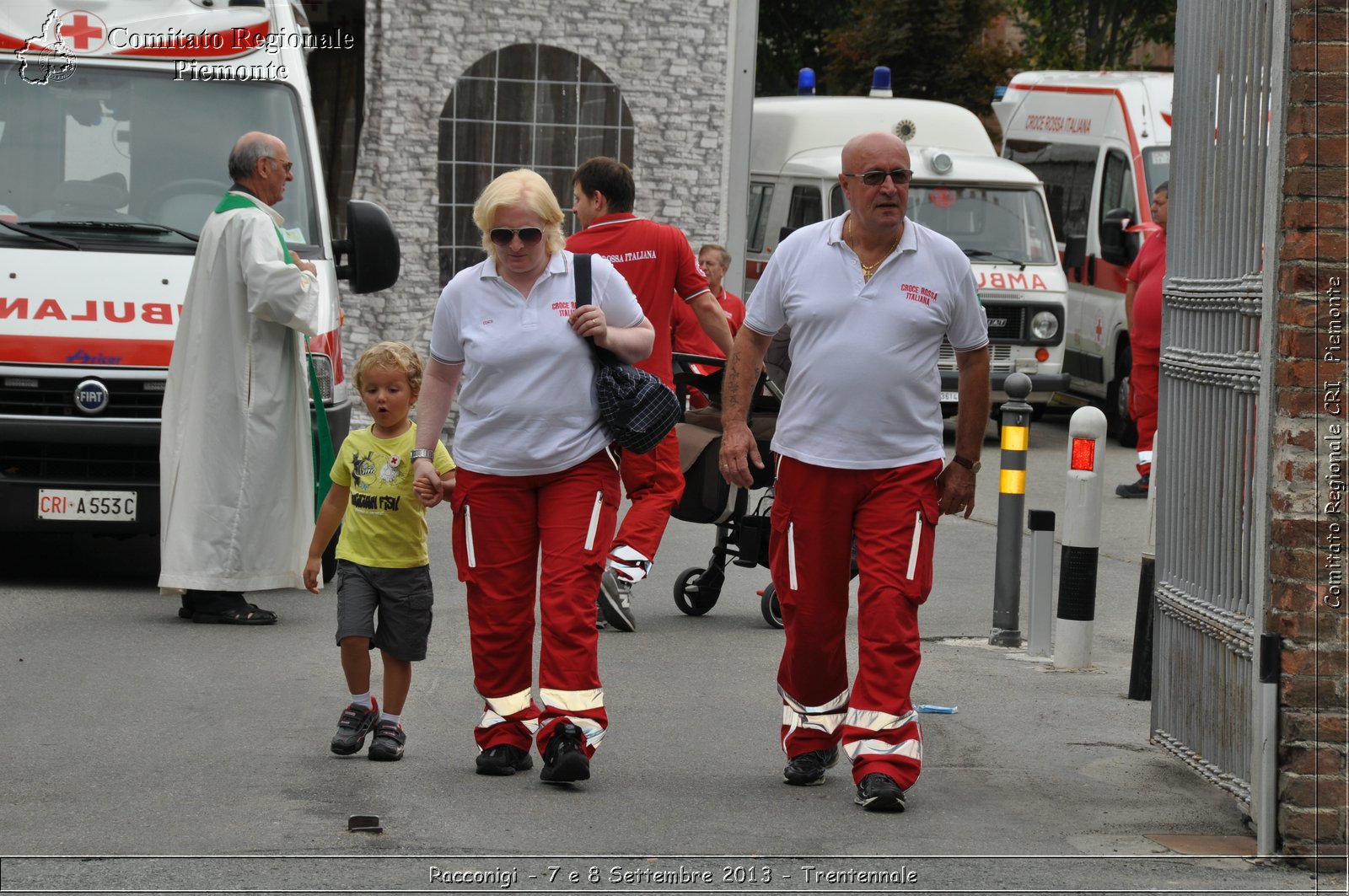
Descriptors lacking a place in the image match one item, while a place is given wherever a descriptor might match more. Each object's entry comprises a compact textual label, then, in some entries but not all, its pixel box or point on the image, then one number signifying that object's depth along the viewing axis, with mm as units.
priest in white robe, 17172
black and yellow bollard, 17344
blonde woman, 11859
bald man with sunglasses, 11555
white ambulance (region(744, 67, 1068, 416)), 36375
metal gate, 10711
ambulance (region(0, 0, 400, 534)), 18094
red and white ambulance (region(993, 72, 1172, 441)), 37219
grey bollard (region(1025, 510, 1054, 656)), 17094
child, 12383
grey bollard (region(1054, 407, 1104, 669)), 16453
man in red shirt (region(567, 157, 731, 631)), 17297
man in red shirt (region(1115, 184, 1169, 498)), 25312
